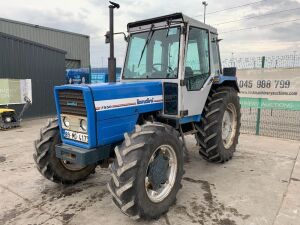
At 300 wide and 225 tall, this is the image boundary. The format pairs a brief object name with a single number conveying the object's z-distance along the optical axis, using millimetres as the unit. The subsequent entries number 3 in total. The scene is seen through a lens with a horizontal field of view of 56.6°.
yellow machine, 9062
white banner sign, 7352
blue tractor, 3154
